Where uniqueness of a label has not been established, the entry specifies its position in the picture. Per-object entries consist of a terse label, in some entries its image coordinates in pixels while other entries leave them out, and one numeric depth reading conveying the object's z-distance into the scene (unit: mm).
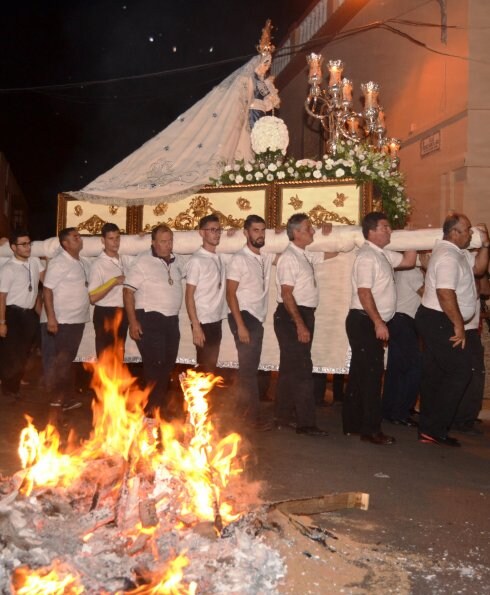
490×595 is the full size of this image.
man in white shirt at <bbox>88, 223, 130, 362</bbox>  7797
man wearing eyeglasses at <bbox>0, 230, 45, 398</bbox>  8328
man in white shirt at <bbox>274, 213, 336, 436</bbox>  6562
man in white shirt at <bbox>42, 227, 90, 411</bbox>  7058
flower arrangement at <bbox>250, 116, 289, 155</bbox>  8062
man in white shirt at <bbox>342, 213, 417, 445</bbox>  6348
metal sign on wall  12820
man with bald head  6188
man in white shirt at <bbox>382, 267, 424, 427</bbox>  7355
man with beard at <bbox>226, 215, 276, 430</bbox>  6816
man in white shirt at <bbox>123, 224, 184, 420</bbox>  6859
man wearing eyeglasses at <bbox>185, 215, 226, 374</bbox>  7129
